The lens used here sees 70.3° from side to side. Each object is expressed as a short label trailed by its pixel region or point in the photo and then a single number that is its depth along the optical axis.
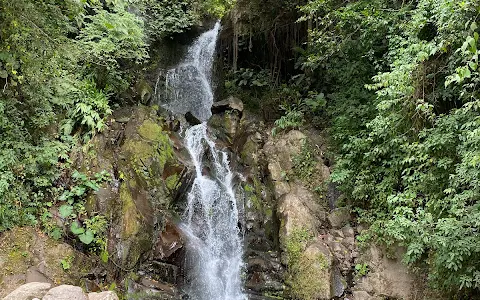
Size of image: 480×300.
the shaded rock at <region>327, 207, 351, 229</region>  8.18
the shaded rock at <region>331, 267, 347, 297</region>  6.99
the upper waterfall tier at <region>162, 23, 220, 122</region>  13.58
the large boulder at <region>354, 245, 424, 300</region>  6.60
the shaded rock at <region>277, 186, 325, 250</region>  7.94
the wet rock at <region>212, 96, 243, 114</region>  11.63
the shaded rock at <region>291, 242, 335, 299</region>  7.00
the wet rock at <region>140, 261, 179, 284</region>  7.27
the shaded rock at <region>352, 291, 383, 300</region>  6.83
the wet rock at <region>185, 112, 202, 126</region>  11.98
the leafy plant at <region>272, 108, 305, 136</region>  10.18
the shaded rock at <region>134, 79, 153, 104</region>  11.10
